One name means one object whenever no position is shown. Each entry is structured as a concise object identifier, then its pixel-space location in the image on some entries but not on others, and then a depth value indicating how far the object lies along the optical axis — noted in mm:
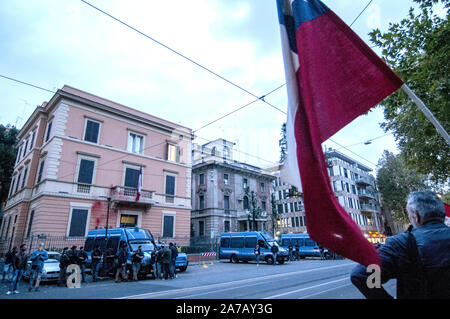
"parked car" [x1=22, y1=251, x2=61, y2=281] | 13242
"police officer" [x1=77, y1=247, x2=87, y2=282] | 13748
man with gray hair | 1678
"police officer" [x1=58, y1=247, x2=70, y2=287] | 12789
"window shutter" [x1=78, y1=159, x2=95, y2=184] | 22667
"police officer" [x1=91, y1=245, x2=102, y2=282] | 14125
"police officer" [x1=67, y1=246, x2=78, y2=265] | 13112
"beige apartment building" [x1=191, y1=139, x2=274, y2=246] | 38219
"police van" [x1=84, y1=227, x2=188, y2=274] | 14820
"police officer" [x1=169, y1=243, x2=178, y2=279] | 14844
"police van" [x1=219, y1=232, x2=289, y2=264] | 22297
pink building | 21484
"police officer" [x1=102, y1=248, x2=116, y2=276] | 15055
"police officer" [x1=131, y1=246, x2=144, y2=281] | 13786
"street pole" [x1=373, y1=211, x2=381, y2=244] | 60156
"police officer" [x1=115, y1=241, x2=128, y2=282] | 13609
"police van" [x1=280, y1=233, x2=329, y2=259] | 29434
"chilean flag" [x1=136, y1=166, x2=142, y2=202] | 23969
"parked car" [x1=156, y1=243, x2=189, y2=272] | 17094
